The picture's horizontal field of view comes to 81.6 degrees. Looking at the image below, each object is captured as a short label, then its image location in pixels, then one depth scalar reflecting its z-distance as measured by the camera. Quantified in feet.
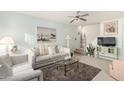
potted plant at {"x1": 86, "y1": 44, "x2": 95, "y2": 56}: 13.50
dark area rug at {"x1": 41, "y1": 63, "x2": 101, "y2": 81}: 6.48
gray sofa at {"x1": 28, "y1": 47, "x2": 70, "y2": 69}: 7.54
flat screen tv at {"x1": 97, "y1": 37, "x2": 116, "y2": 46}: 11.80
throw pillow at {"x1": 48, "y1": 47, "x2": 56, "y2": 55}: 10.23
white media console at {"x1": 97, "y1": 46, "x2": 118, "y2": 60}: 11.47
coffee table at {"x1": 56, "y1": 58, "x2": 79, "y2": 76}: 7.90
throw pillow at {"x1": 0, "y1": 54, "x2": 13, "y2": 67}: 5.59
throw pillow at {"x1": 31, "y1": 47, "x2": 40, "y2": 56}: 8.87
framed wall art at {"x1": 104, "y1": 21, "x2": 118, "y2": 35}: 11.68
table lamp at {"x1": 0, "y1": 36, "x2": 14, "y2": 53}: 7.72
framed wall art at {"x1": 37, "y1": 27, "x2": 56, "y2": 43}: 10.78
